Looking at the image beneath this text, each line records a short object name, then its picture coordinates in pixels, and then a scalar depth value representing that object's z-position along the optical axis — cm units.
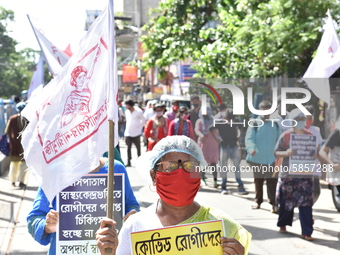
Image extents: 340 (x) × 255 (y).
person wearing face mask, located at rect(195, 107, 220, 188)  556
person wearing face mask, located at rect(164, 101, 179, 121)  1716
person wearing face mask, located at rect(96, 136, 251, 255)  296
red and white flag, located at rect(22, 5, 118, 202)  366
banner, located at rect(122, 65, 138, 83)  5794
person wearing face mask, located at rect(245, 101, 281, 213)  553
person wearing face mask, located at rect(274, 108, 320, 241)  789
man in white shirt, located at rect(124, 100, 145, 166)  1691
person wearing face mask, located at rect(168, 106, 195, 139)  1326
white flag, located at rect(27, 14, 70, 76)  625
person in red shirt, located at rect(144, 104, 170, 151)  1514
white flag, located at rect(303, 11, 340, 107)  933
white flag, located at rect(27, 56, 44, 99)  1902
